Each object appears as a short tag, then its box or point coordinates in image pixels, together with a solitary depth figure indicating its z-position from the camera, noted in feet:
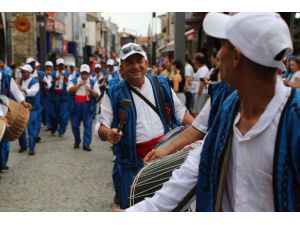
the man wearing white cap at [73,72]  28.05
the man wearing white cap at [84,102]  25.04
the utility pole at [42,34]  52.40
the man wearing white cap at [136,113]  10.29
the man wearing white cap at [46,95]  30.50
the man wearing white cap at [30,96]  23.94
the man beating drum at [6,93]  19.41
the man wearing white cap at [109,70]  32.13
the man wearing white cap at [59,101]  30.33
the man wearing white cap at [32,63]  29.90
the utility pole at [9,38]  56.15
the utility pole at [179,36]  32.92
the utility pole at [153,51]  61.69
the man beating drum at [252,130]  3.96
